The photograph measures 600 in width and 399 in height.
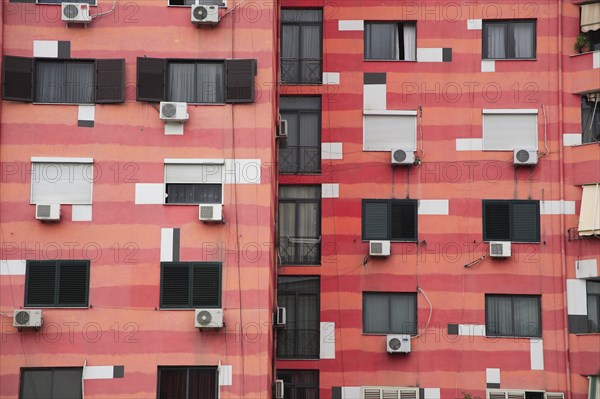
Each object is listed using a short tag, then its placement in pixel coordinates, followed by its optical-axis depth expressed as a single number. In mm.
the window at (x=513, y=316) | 36938
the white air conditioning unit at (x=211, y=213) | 32719
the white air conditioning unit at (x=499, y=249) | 36938
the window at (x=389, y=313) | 37188
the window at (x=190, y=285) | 32781
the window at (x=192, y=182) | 33531
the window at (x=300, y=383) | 36844
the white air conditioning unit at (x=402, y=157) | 37688
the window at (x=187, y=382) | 32406
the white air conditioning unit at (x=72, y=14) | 33812
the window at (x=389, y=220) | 37688
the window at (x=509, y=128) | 38125
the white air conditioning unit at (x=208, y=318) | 32125
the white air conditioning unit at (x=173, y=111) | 33344
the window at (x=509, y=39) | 38750
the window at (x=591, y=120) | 37719
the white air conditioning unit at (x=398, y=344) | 36375
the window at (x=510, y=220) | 37500
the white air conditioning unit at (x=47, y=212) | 32812
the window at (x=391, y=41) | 38969
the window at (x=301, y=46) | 39000
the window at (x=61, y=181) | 33406
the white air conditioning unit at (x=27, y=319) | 32062
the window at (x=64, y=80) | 33656
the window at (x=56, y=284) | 32719
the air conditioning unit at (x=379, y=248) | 37125
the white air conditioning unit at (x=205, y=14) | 33750
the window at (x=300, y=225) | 37938
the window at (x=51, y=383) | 32312
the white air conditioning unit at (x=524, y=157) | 37500
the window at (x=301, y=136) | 38469
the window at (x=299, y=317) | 37156
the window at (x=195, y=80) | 33719
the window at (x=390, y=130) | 38344
